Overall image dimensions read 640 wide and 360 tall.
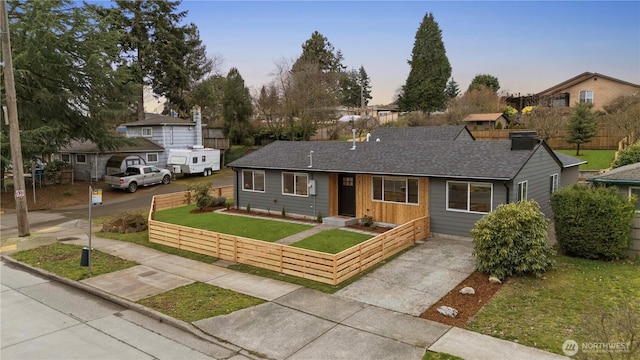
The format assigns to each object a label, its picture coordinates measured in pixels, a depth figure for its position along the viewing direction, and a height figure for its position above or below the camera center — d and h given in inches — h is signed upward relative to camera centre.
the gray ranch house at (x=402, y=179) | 611.8 -57.7
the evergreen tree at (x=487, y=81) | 2970.0 +435.4
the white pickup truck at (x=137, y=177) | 1172.5 -86.5
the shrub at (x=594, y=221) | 481.7 -91.6
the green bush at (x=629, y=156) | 888.3 -32.5
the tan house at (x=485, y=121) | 2043.6 +107.7
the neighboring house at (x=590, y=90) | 2145.7 +265.5
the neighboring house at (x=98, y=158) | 1300.4 -33.1
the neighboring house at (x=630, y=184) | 501.7 -54.0
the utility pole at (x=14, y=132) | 667.4 +27.9
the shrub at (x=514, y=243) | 443.5 -106.7
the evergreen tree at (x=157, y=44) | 1654.8 +414.7
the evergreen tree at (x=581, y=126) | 1430.9 +50.4
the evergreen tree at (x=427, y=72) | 2475.4 +424.5
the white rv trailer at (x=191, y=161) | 1392.2 -46.8
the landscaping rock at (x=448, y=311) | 366.6 -146.2
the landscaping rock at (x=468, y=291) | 413.1 -144.1
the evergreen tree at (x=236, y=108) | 1779.0 +163.2
